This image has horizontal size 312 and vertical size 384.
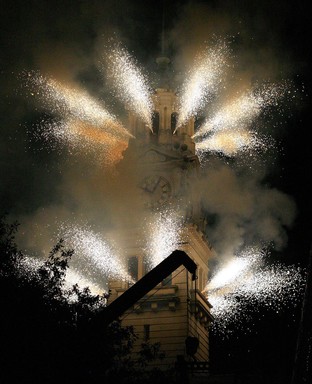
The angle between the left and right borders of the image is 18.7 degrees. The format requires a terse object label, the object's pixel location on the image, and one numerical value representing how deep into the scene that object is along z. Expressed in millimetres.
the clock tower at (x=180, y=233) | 73188
